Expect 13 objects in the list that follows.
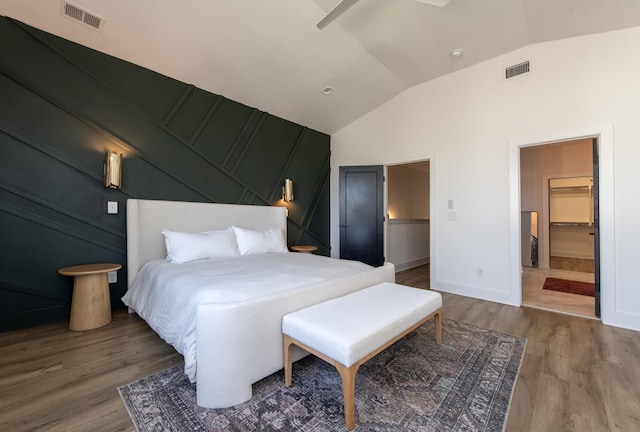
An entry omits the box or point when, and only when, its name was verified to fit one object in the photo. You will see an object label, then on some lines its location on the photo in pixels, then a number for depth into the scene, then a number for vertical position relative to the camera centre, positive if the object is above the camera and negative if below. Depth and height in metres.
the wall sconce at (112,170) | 2.74 +0.49
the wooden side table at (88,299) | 2.45 -0.75
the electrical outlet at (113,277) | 2.87 -0.64
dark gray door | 4.63 +0.01
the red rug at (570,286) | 3.79 -1.13
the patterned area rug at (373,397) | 1.38 -1.08
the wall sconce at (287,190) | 4.42 +0.42
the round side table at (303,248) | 4.32 -0.54
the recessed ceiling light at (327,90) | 3.96 +1.87
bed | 1.45 -0.65
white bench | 1.37 -0.66
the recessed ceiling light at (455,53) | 3.34 +2.03
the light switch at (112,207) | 2.84 +0.11
